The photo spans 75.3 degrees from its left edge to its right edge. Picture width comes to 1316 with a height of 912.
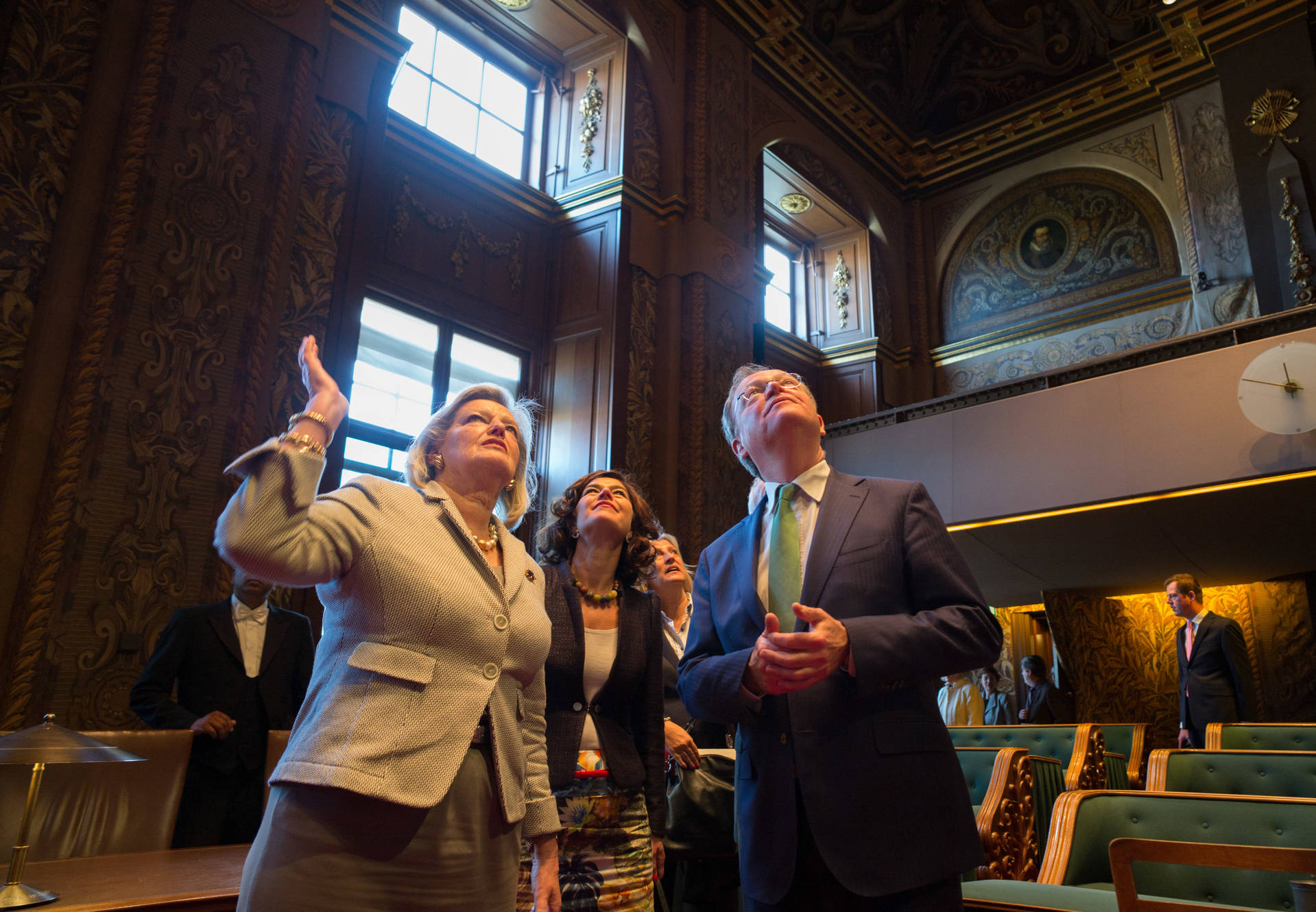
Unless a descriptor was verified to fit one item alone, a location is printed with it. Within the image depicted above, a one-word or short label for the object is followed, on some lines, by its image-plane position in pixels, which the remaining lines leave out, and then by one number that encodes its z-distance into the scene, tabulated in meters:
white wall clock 6.16
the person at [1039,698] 7.41
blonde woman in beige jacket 1.13
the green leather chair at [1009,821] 2.43
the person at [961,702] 8.60
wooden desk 1.51
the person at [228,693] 3.07
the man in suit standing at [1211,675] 5.21
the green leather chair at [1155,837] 1.84
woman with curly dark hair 1.88
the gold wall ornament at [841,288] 10.57
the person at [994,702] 8.04
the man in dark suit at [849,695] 1.23
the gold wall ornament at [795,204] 10.14
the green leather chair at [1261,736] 3.92
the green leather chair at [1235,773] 2.66
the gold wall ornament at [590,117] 7.62
